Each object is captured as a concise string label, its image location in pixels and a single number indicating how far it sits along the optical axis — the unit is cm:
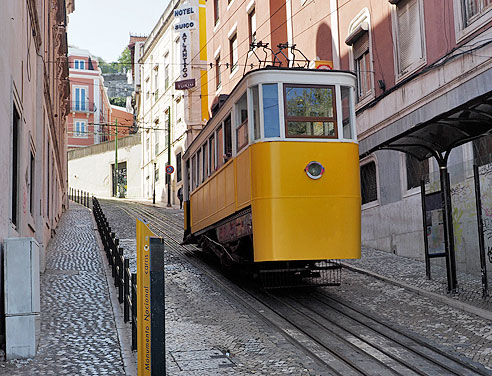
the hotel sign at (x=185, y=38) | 3500
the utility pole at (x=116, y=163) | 4675
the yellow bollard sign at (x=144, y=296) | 533
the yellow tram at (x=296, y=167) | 997
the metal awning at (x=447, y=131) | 970
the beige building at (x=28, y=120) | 827
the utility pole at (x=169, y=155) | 3616
